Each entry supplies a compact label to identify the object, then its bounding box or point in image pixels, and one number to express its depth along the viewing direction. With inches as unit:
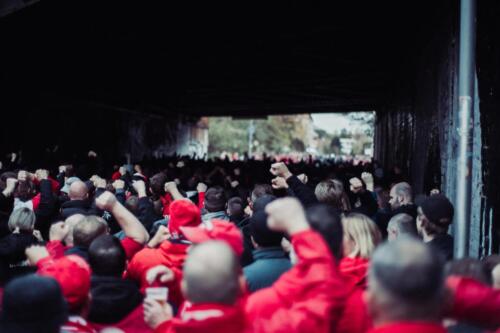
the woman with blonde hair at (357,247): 124.7
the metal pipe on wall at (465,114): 111.0
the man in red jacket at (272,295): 88.5
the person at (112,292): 125.2
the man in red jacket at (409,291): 75.2
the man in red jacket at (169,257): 141.1
